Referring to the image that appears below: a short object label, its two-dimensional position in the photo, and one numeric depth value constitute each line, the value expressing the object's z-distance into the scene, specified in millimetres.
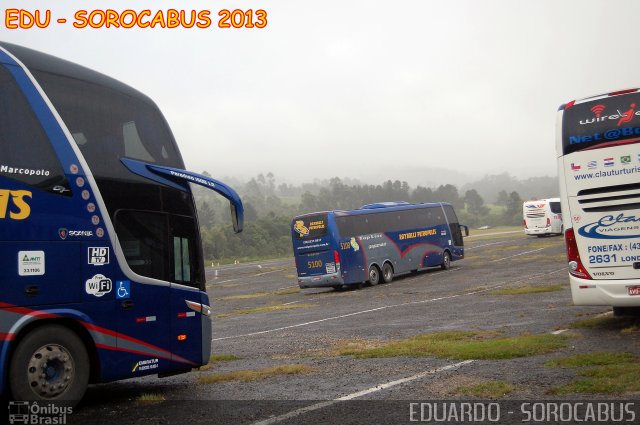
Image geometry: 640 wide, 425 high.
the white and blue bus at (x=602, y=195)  12117
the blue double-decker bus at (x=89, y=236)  7812
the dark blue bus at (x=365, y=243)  30344
